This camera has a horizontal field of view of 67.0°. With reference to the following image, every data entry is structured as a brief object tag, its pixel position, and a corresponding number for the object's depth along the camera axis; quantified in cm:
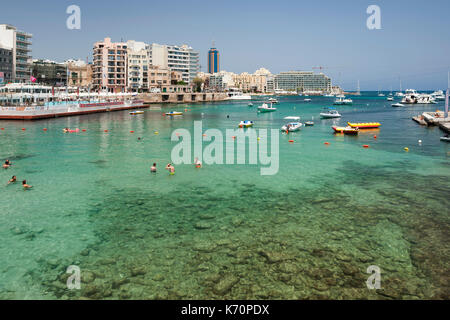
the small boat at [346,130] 5107
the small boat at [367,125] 6012
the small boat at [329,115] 8094
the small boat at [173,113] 8704
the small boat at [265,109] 10662
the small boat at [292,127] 5491
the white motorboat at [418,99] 15200
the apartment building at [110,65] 14651
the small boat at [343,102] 15780
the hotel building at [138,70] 15738
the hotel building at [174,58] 18188
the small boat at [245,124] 6159
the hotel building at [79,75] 17979
